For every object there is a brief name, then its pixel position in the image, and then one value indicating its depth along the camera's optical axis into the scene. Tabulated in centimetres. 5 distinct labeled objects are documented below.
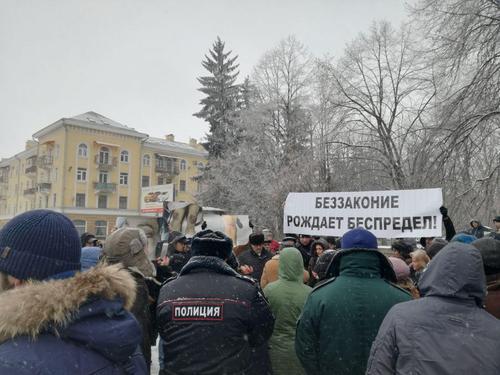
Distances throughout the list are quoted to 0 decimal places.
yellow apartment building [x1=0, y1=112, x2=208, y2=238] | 5222
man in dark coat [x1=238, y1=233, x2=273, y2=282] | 697
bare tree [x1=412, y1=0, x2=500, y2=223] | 1016
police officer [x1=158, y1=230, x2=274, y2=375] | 277
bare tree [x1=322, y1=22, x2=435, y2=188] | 2603
